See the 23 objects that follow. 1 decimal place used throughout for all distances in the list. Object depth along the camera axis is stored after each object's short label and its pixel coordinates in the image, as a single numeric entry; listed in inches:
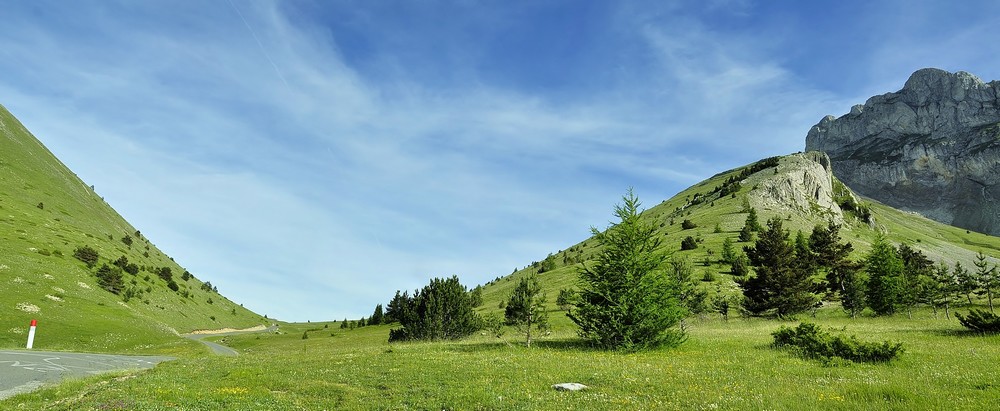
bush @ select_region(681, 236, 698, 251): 3885.3
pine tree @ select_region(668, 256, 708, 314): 2254.2
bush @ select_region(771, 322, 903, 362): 780.6
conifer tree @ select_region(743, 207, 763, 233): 4119.1
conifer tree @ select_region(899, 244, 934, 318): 2130.9
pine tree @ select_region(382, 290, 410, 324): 3613.7
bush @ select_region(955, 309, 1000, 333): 1109.5
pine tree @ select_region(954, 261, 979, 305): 2153.3
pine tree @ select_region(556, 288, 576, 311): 2804.6
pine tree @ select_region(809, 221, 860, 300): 2635.3
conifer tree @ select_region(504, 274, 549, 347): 1337.4
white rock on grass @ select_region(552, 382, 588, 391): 610.7
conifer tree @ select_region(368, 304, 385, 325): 3946.9
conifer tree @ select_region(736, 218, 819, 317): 2267.5
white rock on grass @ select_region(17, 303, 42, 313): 2131.2
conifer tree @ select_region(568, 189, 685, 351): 1083.3
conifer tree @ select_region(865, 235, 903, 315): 2134.6
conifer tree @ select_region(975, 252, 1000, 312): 1974.5
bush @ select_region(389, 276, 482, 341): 2186.3
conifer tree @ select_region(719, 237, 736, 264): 3405.5
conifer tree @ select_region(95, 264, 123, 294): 3147.1
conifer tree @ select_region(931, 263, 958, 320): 2039.9
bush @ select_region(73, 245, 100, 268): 3366.1
